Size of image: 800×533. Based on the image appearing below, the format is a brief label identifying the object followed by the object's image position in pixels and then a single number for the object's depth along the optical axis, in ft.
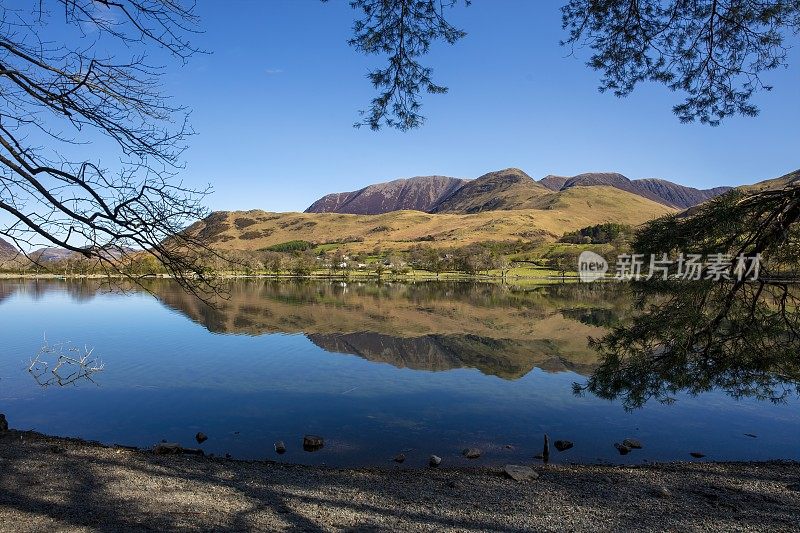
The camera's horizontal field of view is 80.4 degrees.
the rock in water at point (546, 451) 44.62
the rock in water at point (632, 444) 48.29
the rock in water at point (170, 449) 42.14
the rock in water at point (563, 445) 47.81
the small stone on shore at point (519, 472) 37.64
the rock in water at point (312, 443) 46.78
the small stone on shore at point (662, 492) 33.21
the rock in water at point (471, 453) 45.44
